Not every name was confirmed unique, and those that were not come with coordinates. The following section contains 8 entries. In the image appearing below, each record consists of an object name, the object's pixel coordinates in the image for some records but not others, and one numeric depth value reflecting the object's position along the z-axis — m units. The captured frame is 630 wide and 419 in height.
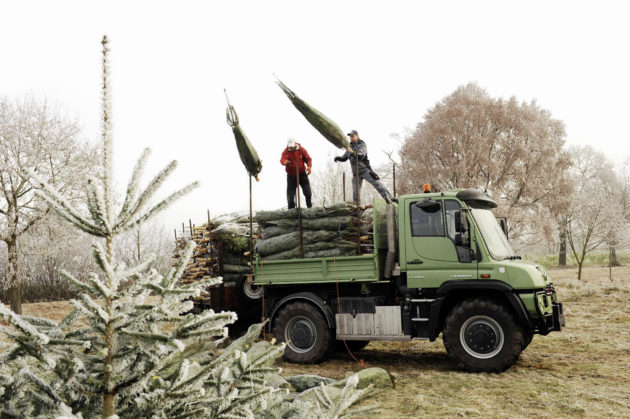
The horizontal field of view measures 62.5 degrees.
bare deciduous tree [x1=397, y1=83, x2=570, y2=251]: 25.05
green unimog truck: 8.23
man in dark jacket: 10.39
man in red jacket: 10.84
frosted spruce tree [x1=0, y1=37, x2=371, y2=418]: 1.70
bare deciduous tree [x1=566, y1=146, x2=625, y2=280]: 22.31
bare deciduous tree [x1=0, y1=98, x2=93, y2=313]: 17.97
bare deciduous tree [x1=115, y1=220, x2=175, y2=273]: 26.59
